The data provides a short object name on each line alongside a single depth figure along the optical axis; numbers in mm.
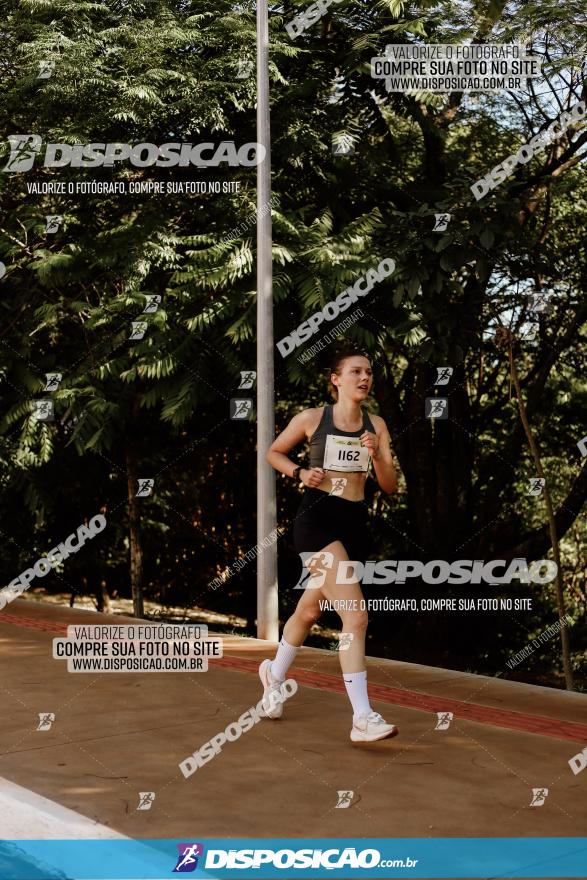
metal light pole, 9320
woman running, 5789
